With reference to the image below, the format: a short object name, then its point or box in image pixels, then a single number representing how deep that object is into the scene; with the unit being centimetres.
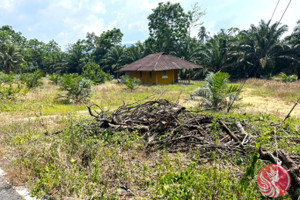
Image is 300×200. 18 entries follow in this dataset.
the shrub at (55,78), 2158
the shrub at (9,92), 1043
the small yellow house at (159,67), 2215
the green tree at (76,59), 3566
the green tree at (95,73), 2144
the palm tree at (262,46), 2356
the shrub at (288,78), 1980
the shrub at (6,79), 1457
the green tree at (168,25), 3312
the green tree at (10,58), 3384
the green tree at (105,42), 3744
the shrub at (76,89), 1154
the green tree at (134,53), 3036
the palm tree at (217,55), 2600
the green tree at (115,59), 3145
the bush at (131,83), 1681
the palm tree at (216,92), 876
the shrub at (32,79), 1565
